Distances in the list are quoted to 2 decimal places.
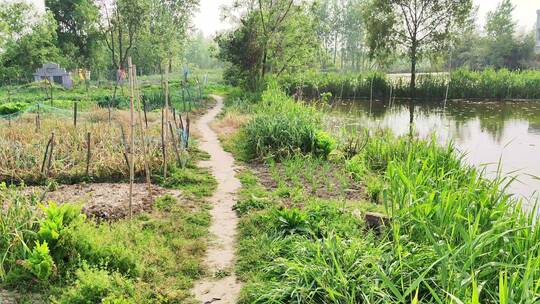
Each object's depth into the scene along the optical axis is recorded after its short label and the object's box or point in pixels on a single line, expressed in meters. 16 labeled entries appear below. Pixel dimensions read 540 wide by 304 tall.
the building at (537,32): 30.37
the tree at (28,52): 25.73
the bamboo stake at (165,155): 5.44
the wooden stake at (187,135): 7.12
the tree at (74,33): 31.75
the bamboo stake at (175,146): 6.20
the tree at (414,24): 20.34
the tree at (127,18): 24.81
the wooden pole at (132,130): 4.21
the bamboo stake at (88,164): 5.51
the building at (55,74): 26.81
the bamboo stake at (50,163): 4.92
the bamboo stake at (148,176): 4.73
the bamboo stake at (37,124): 7.60
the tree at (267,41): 16.56
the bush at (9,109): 12.03
